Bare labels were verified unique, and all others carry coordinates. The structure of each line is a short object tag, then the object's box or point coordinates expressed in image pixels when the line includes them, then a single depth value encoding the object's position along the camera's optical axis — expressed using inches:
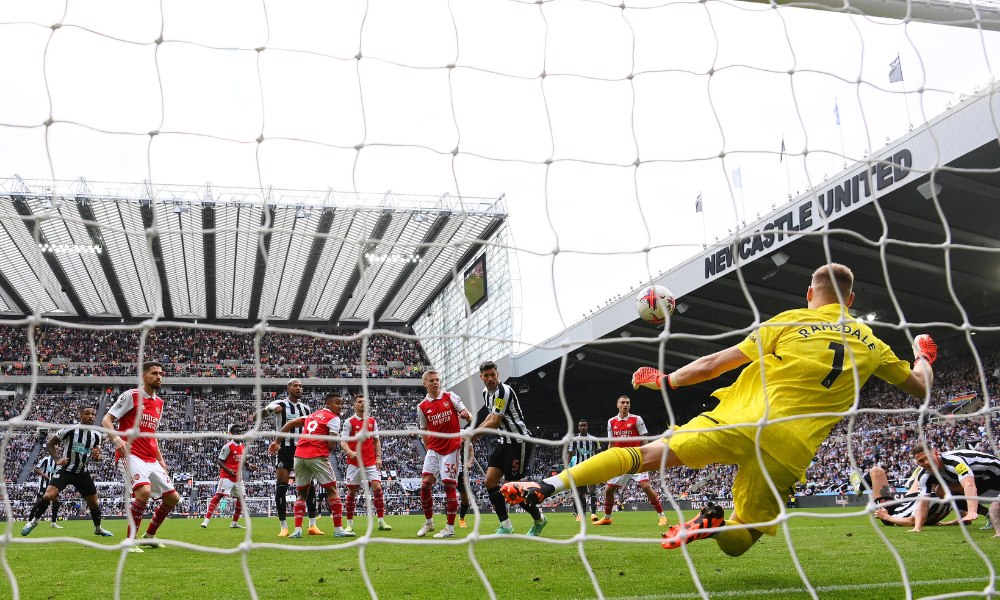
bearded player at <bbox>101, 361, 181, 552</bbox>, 246.1
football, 177.8
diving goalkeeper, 139.6
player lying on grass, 295.1
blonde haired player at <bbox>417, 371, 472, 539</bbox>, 311.8
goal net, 137.9
